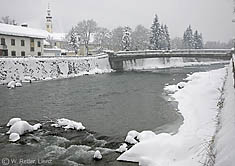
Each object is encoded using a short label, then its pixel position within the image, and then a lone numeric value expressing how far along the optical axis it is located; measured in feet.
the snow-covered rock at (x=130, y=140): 32.40
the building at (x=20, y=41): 139.03
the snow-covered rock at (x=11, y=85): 90.28
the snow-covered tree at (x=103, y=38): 279.24
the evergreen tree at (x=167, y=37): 273.91
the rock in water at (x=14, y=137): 33.74
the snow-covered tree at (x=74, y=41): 219.82
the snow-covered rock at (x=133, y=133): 34.22
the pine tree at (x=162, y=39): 251.80
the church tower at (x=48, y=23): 376.78
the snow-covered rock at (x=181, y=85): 79.87
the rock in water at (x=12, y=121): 40.81
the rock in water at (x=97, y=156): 27.88
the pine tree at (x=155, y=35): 243.42
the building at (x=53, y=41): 226.30
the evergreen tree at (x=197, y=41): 306.37
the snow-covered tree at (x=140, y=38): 279.69
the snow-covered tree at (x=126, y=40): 231.50
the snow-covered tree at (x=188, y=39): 307.33
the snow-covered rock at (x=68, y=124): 39.34
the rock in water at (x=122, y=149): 29.91
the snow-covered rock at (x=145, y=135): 32.49
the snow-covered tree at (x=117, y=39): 285.15
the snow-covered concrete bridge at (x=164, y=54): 167.63
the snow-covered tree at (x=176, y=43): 379.78
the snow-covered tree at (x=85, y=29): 234.38
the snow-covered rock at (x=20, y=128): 36.54
